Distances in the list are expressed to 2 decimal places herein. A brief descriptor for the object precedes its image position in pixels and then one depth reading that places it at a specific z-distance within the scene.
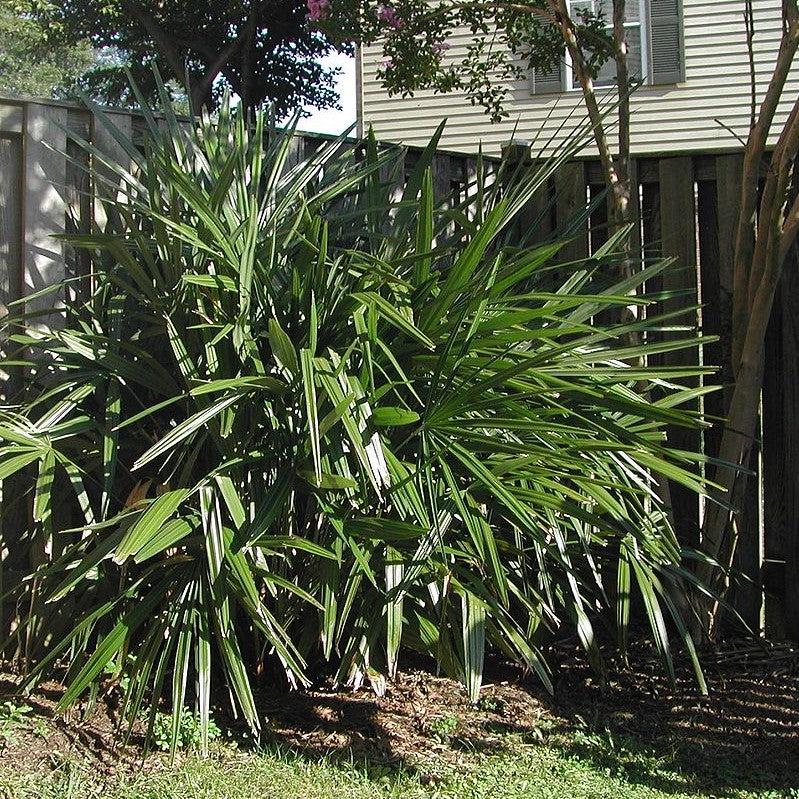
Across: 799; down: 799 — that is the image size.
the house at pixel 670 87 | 11.02
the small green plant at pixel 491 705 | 3.30
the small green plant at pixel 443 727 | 3.08
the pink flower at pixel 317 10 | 4.78
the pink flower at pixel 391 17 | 4.75
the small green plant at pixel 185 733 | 2.90
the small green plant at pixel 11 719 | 2.87
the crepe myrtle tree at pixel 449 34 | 4.12
